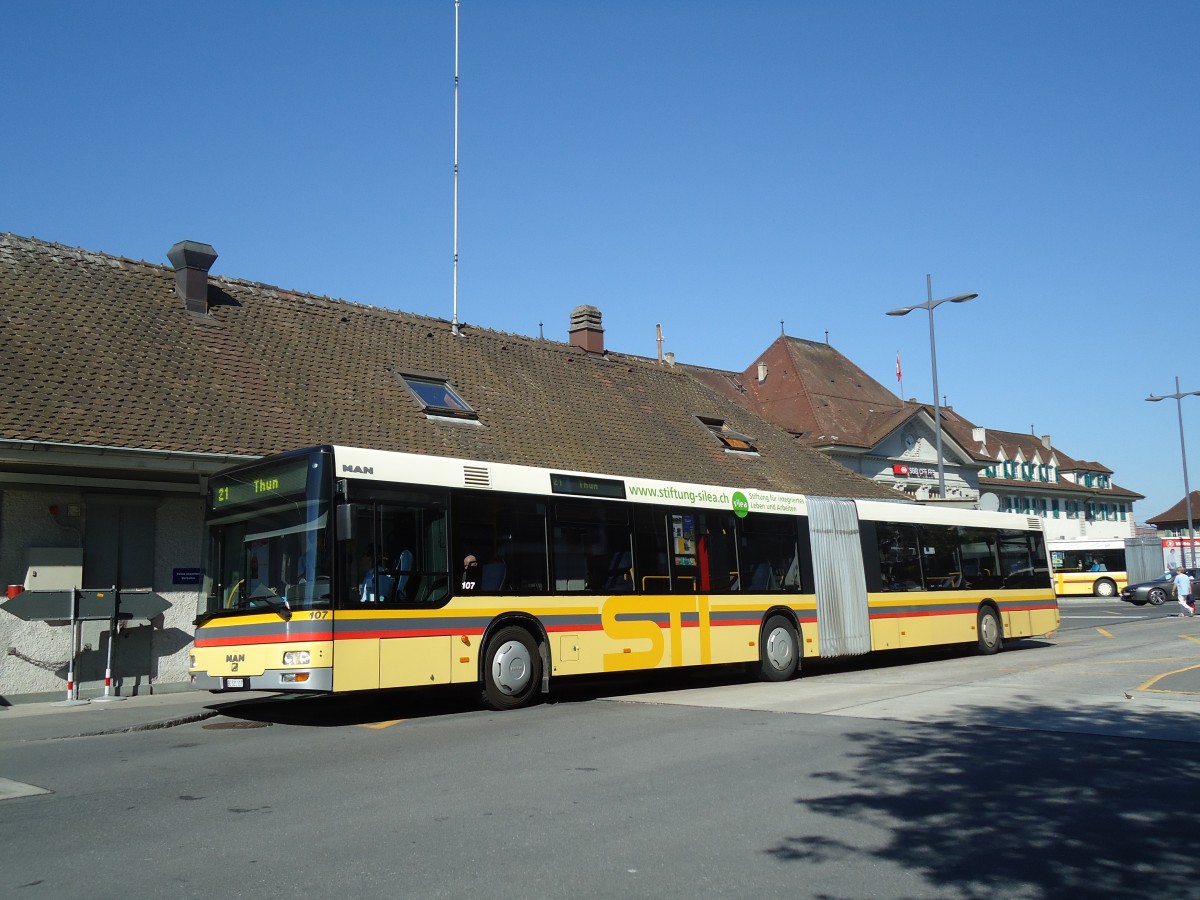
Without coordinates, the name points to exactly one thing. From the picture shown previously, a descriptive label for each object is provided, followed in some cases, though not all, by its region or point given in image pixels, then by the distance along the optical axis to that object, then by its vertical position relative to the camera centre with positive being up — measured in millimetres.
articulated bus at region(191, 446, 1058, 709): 11531 +370
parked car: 46375 -90
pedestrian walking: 36656 -47
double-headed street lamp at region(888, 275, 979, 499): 30094 +8031
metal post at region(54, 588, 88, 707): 14781 -289
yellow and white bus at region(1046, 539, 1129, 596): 56406 +1270
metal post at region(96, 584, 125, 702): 15091 -589
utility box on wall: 14844 +696
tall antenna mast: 26062 +9966
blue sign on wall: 16297 +604
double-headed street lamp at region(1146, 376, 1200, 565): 51041 +8929
